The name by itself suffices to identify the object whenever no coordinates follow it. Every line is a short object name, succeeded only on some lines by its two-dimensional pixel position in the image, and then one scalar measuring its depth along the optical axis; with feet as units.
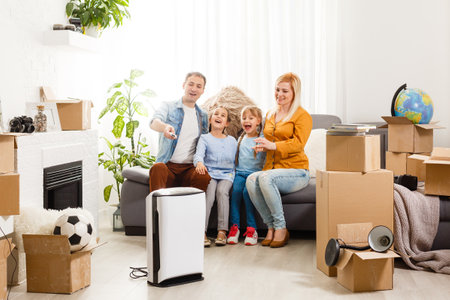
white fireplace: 9.66
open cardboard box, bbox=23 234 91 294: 8.46
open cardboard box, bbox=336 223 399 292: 8.52
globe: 11.54
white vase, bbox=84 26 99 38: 13.38
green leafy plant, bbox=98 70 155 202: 14.49
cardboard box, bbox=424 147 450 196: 10.25
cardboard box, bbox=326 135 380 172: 9.32
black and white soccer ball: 8.50
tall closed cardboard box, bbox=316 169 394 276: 9.33
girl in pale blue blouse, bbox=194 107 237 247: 12.11
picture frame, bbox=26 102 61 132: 10.92
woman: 11.65
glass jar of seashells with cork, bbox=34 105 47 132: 10.75
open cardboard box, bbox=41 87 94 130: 11.62
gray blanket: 9.88
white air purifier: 8.79
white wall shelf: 11.97
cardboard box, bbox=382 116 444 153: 11.63
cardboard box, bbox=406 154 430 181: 11.63
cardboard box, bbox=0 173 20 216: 8.25
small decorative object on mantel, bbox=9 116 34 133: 9.59
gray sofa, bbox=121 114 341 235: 12.06
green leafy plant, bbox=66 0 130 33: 13.09
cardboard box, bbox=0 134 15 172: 8.47
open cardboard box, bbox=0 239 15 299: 8.01
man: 12.21
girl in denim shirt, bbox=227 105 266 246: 12.11
